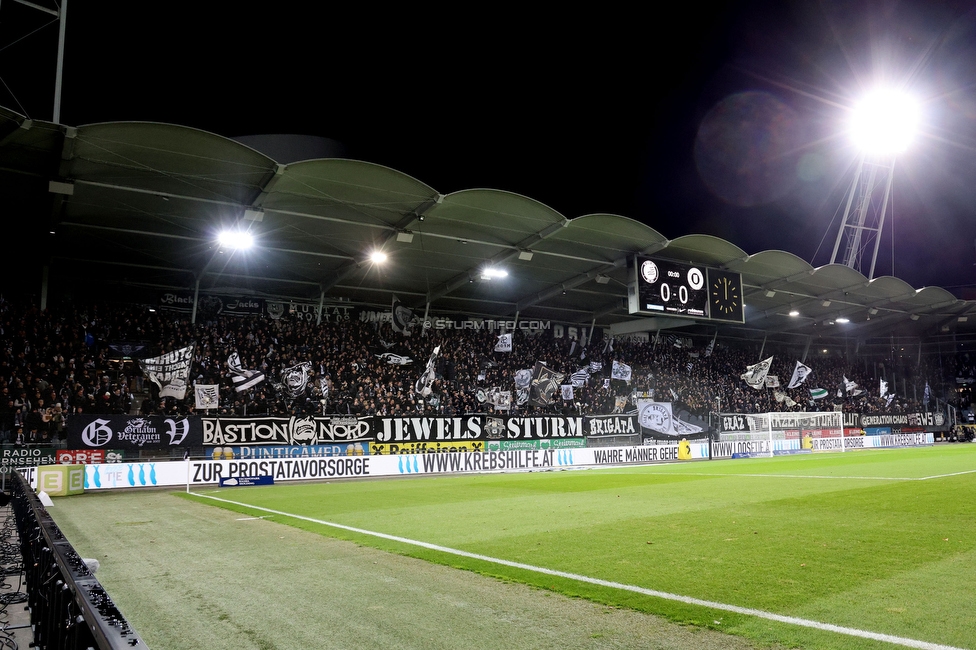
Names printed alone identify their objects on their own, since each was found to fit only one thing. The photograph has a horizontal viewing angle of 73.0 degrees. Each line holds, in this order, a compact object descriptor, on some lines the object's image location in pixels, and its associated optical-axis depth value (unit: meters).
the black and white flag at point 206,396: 27.41
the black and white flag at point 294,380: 30.25
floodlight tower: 46.49
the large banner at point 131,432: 21.83
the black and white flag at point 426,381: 33.28
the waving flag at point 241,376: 29.06
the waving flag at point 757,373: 42.28
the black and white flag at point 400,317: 36.75
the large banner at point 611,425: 34.53
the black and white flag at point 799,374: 45.88
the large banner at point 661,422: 37.92
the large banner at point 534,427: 31.52
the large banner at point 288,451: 23.81
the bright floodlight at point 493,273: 30.08
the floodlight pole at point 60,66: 17.34
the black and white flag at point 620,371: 40.47
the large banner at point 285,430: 24.84
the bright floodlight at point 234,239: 24.28
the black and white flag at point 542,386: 36.91
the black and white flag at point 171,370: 26.28
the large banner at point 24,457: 20.50
